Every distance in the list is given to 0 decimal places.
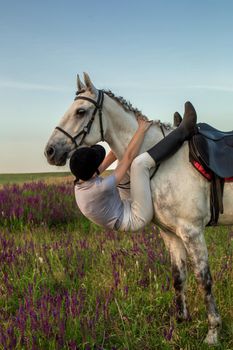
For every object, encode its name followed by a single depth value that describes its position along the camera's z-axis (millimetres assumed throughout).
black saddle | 3594
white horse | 3461
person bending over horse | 3396
